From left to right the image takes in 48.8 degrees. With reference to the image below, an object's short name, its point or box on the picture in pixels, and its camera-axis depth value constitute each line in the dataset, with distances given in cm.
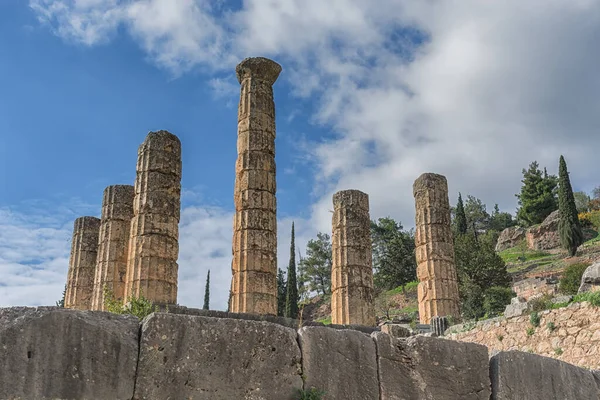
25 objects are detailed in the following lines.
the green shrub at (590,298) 1239
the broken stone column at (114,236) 2130
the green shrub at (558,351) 1274
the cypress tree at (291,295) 4422
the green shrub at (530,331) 1352
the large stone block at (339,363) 573
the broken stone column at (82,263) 2414
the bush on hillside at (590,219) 5266
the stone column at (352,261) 1880
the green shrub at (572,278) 2559
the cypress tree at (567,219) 4608
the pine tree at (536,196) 5991
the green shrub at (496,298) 3015
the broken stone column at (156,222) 1698
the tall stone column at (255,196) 1770
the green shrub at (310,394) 557
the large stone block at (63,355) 472
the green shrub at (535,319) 1348
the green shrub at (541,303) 1362
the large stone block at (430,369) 611
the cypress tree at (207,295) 5400
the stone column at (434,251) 2012
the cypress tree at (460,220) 5994
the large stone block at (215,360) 517
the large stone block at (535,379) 671
